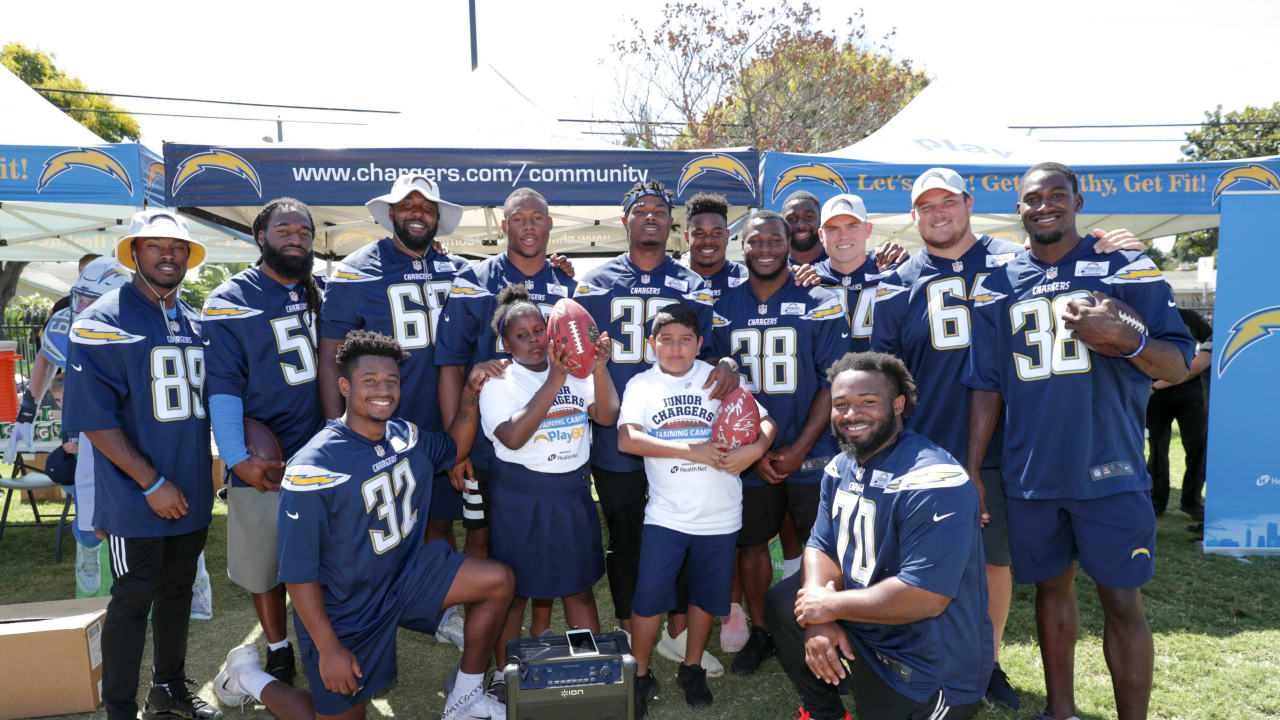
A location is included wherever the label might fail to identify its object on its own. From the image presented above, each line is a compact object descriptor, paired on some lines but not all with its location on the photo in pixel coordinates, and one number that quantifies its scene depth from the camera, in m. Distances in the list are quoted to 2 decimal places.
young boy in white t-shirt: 3.27
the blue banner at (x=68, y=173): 5.19
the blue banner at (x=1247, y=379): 5.32
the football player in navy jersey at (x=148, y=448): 3.08
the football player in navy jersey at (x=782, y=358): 3.61
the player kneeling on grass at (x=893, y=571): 2.41
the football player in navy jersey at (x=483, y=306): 3.53
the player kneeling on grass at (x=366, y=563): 2.76
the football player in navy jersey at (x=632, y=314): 3.64
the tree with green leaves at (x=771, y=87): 17.16
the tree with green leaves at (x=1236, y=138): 25.56
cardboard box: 3.34
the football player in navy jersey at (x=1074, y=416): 2.84
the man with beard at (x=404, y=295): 3.54
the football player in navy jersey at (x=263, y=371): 3.26
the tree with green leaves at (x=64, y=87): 20.28
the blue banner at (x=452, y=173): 5.39
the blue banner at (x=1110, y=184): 6.00
